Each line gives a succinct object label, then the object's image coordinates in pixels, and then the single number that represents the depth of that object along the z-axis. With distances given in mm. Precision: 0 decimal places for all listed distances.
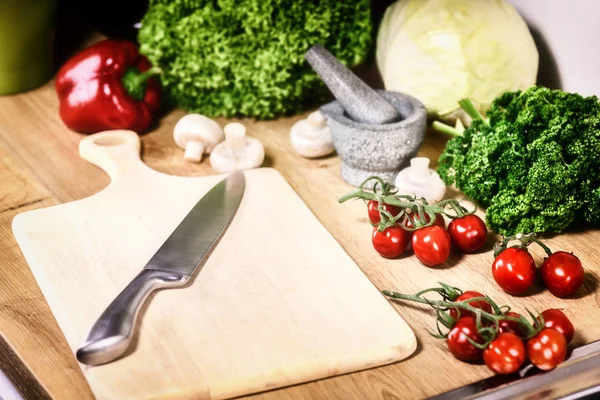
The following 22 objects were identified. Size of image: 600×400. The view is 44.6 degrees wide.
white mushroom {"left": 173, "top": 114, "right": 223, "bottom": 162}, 1582
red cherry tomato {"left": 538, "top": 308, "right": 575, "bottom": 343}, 1045
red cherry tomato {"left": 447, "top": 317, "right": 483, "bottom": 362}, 1034
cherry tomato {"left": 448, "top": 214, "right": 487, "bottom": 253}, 1262
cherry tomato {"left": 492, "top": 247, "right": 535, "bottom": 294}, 1163
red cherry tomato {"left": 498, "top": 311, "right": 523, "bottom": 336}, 1040
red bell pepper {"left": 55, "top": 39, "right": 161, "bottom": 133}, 1677
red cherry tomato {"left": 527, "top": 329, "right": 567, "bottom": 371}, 1002
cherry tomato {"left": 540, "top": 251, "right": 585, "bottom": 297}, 1157
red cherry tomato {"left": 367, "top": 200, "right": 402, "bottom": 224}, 1303
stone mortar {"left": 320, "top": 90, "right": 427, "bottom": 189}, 1397
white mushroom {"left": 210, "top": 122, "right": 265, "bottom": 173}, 1528
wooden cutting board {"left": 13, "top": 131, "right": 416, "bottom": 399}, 1031
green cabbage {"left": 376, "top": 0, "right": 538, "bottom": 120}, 1571
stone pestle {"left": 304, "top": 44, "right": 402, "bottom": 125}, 1428
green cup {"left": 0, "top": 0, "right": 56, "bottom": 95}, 1795
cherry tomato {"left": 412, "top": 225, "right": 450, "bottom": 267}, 1220
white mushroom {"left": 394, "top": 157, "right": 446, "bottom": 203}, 1372
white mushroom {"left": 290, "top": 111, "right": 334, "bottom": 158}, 1564
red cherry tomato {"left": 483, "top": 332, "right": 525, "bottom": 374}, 998
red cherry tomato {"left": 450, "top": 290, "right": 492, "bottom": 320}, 1074
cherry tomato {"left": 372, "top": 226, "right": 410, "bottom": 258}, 1254
